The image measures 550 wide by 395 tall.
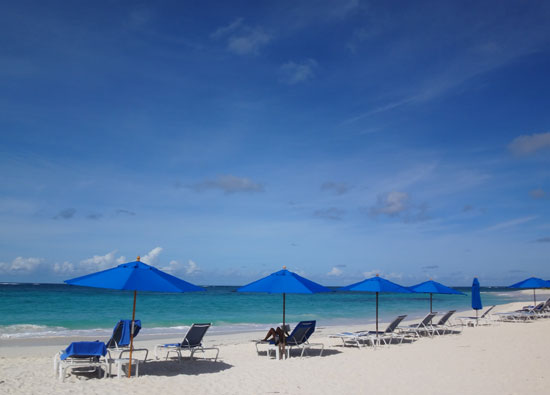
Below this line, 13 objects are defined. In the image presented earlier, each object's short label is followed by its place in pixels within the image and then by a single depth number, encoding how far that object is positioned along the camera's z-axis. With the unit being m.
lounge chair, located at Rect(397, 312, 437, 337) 12.63
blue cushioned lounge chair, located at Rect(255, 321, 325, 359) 9.06
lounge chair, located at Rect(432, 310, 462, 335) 13.79
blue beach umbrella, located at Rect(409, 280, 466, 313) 13.23
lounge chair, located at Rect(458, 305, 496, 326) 16.50
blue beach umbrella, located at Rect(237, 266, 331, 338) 8.50
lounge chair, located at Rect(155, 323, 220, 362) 8.14
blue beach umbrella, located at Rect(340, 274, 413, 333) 10.83
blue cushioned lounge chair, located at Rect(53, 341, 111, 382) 6.75
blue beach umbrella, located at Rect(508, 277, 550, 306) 19.81
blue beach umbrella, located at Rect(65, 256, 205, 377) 6.31
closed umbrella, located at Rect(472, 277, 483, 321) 17.34
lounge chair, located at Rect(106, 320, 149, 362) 7.77
